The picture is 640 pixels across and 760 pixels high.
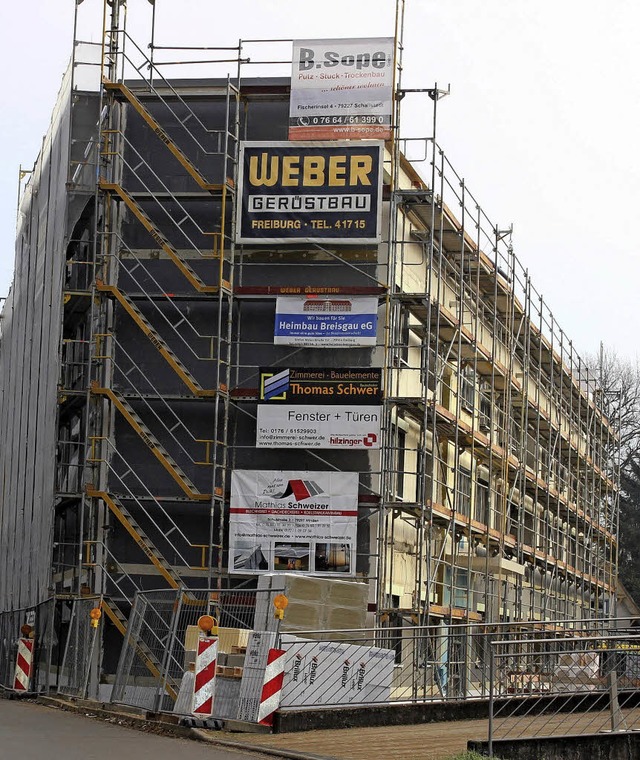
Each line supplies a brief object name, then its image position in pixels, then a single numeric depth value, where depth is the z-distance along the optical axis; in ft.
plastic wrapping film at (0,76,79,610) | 102.17
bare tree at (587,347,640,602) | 228.43
